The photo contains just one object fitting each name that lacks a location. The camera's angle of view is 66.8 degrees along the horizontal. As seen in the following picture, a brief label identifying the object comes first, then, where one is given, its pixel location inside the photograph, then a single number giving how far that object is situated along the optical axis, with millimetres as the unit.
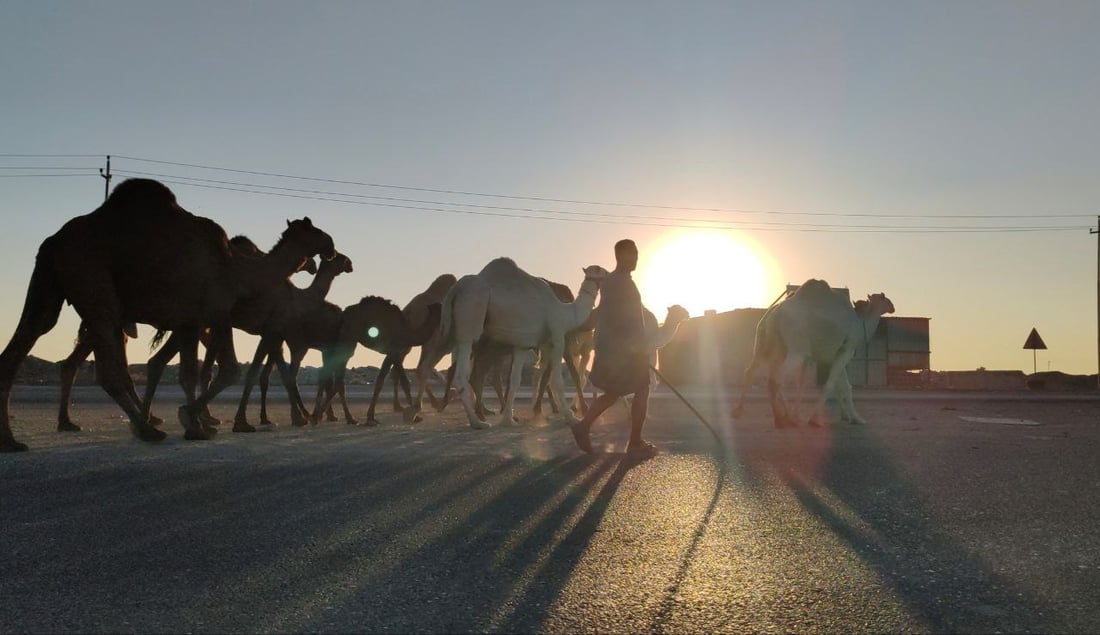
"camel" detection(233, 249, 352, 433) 10570
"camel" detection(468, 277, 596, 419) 14432
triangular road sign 47875
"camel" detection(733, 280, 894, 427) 13094
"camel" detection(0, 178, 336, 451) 8023
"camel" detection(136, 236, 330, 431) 10305
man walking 8242
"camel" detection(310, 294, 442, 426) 14227
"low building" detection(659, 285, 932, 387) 47969
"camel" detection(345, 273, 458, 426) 14898
